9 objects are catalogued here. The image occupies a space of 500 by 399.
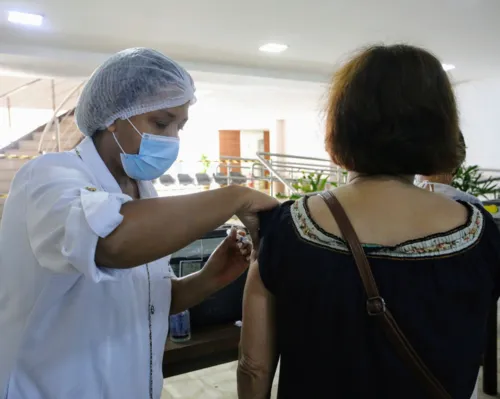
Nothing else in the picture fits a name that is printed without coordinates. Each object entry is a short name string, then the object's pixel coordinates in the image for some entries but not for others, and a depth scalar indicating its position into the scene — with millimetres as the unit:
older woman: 742
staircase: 7727
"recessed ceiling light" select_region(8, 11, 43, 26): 3977
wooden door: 16359
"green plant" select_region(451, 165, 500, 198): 4192
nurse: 718
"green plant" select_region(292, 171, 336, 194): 3861
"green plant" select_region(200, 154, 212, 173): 13353
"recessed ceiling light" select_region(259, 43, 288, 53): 5271
